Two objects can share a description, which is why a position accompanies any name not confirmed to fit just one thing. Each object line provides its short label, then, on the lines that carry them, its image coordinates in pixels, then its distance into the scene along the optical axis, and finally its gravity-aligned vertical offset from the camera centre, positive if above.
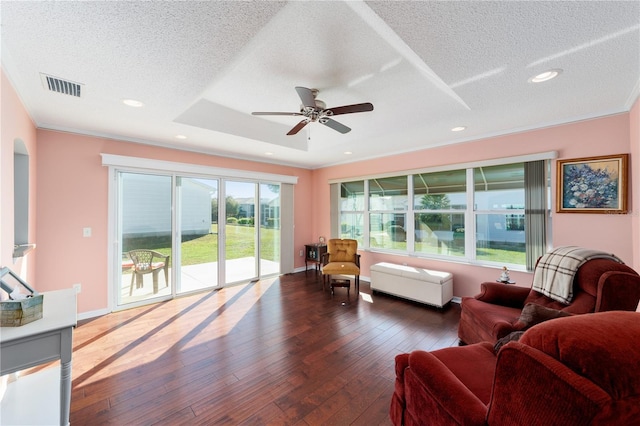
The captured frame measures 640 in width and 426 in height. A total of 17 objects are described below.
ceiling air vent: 2.06 +1.14
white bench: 3.60 -1.08
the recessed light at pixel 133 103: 2.44 +1.14
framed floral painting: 2.66 +0.31
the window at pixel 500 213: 3.44 +0.00
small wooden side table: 5.68 -0.90
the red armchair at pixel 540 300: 1.75 -0.78
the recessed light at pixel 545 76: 1.97 +1.11
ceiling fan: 2.16 +0.99
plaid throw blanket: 2.05 -0.51
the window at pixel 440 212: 3.99 +0.03
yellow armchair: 4.63 -0.76
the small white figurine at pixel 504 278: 3.03 -0.80
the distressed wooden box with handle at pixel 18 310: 1.34 -0.51
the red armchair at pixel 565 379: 0.68 -0.50
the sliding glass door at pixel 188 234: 3.75 -0.31
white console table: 1.25 -0.67
